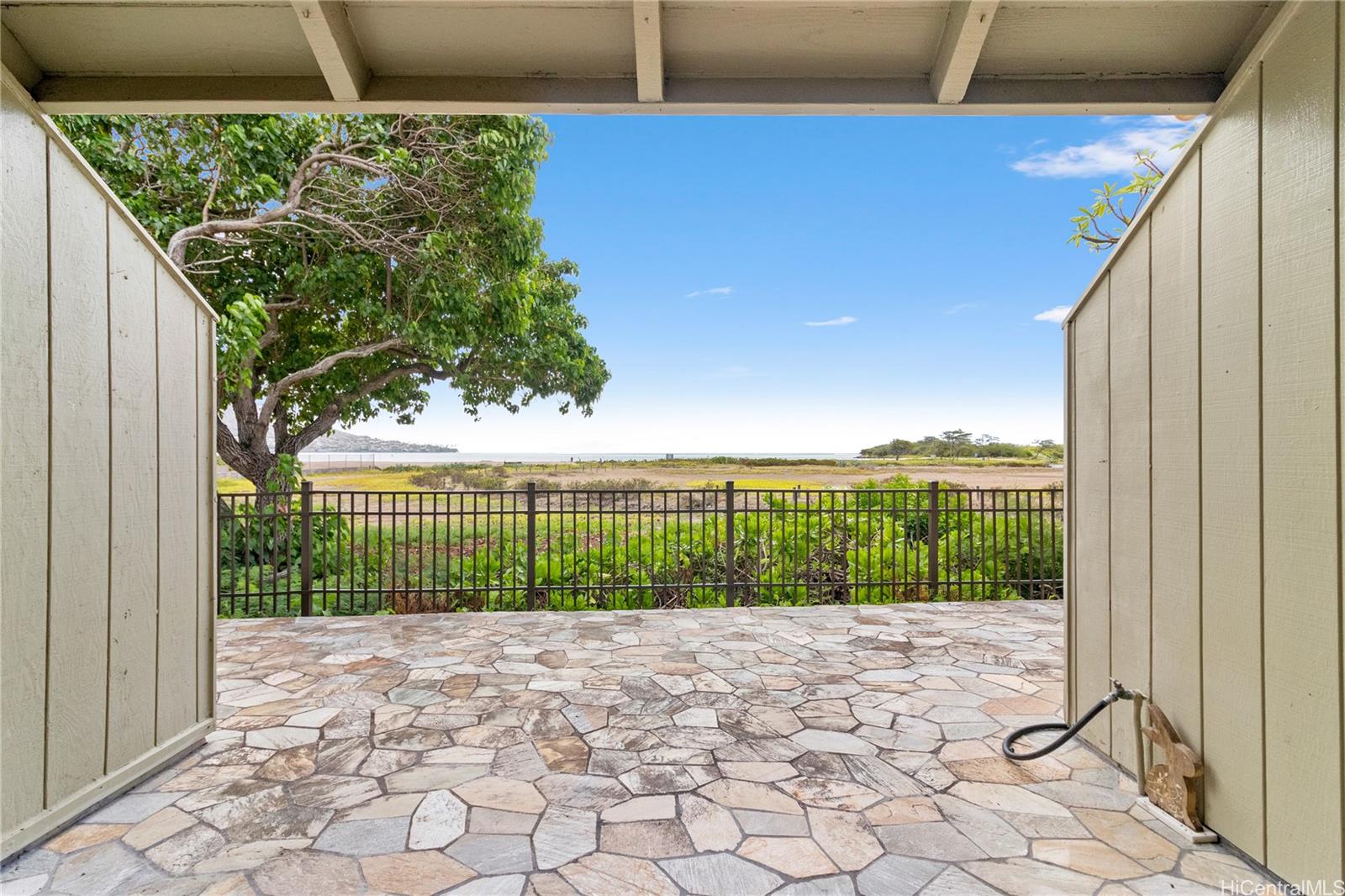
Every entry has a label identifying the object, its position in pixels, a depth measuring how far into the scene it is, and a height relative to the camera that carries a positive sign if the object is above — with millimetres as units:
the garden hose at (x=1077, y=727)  2307 -1189
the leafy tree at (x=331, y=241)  6023 +2504
